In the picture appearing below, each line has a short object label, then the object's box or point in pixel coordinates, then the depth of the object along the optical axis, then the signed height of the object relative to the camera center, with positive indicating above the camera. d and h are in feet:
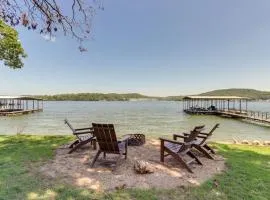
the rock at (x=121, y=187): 8.16 -4.91
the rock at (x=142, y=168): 9.55 -4.47
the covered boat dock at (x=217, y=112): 60.98 -5.94
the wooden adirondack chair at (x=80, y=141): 13.36 -3.97
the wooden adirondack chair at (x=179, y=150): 10.38 -3.77
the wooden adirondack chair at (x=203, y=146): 12.08 -3.95
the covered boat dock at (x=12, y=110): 69.67 -6.62
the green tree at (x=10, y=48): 25.80 +9.97
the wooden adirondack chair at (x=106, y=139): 10.27 -2.83
